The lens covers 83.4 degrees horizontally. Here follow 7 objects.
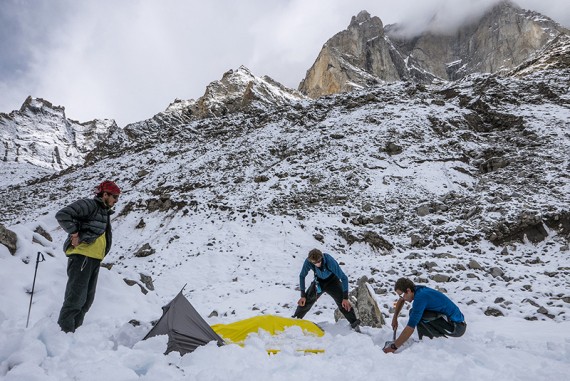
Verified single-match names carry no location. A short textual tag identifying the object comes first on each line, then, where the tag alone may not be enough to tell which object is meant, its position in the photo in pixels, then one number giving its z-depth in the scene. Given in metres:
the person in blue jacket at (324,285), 6.15
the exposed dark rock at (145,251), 13.52
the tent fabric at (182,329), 4.23
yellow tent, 5.24
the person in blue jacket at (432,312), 4.85
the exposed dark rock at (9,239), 6.19
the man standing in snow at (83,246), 4.12
